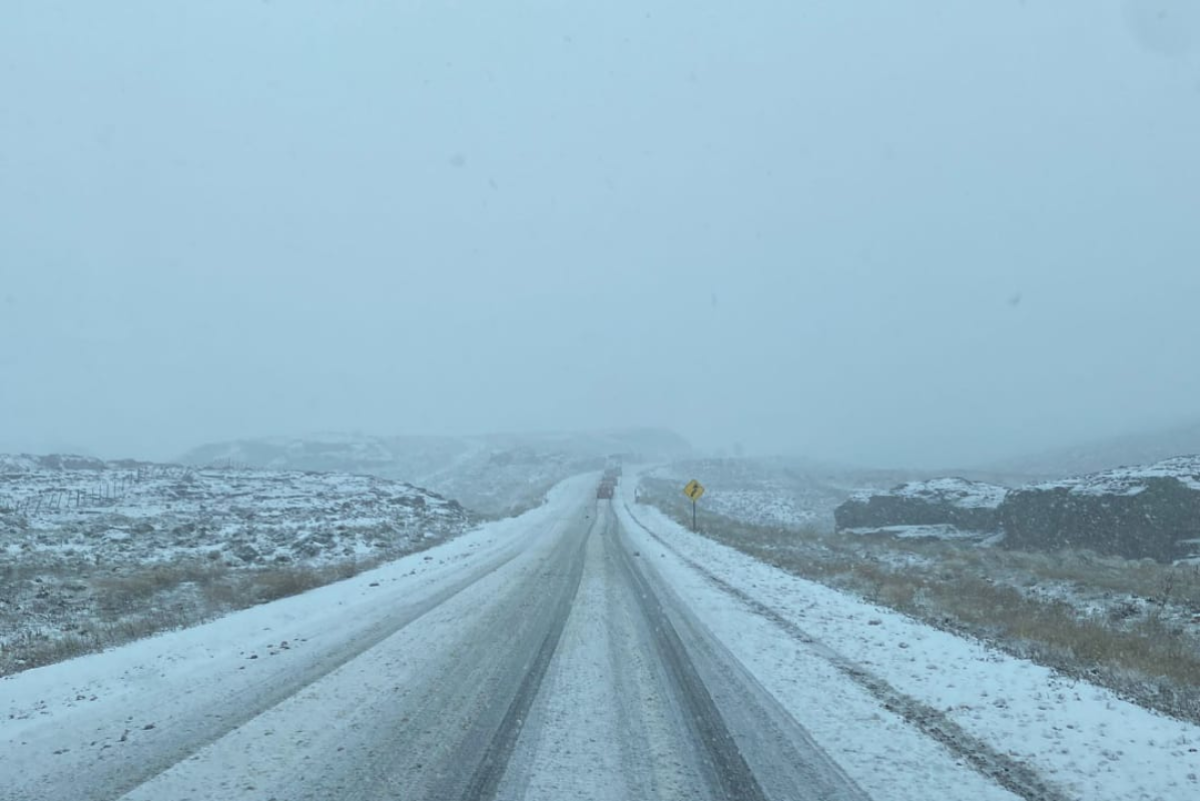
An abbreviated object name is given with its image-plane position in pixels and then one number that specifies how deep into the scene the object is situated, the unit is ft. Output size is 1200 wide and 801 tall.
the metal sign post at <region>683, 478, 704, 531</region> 99.25
